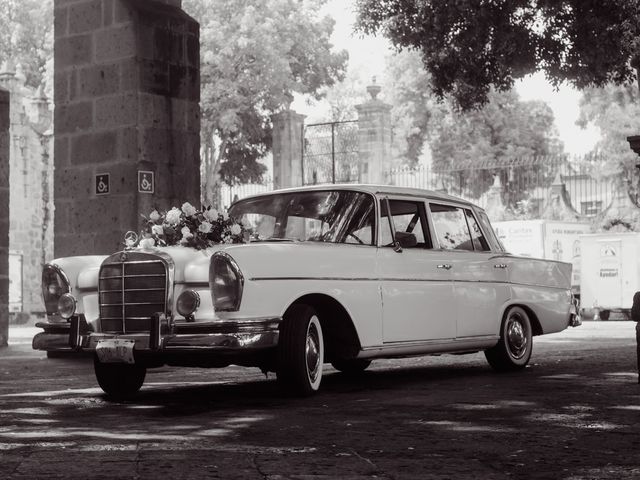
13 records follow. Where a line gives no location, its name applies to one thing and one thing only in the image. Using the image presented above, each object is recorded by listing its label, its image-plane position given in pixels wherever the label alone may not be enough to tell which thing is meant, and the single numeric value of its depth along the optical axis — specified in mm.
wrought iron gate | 35938
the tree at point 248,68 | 41844
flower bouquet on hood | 8227
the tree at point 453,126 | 57219
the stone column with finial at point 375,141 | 35469
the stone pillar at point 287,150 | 36594
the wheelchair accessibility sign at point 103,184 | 13234
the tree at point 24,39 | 51188
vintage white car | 7746
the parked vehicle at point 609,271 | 29312
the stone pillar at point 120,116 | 13117
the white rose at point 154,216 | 8547
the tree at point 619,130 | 41844
